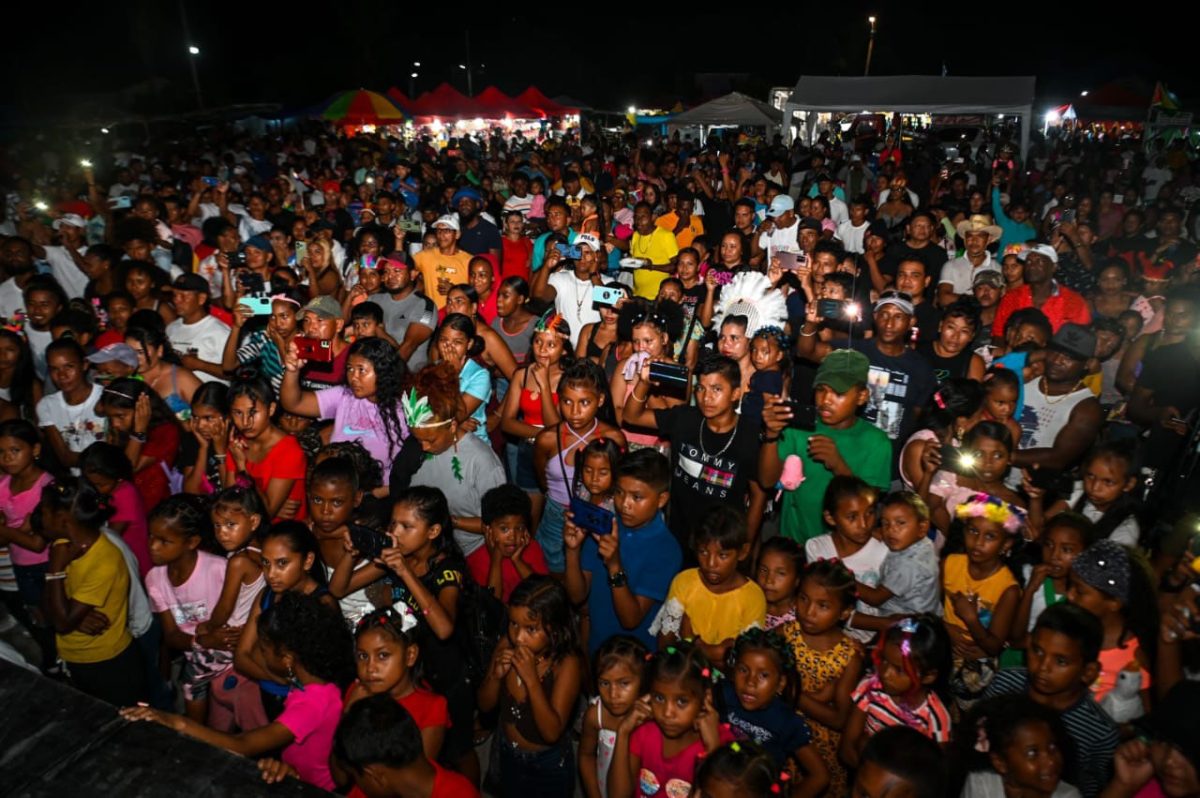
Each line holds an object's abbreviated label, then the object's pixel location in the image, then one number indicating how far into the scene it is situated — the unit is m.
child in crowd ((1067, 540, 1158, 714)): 2.73
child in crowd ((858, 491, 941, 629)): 3.21
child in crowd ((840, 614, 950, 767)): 2.60
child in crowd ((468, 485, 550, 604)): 3.29
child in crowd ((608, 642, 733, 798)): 2.41
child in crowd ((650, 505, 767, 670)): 2.98
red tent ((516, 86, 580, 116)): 26.66
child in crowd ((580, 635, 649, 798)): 2.54
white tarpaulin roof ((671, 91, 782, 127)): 21.12
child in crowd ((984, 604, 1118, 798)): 2.51
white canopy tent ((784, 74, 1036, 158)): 16.83
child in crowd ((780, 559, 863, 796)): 2.81
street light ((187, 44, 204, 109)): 28.35
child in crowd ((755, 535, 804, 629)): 3.08
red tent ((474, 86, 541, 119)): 25.12
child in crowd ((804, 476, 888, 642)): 3.27
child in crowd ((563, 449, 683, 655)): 3.13
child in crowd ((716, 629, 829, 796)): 2.57
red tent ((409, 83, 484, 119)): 24.61
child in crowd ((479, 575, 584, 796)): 2.67
